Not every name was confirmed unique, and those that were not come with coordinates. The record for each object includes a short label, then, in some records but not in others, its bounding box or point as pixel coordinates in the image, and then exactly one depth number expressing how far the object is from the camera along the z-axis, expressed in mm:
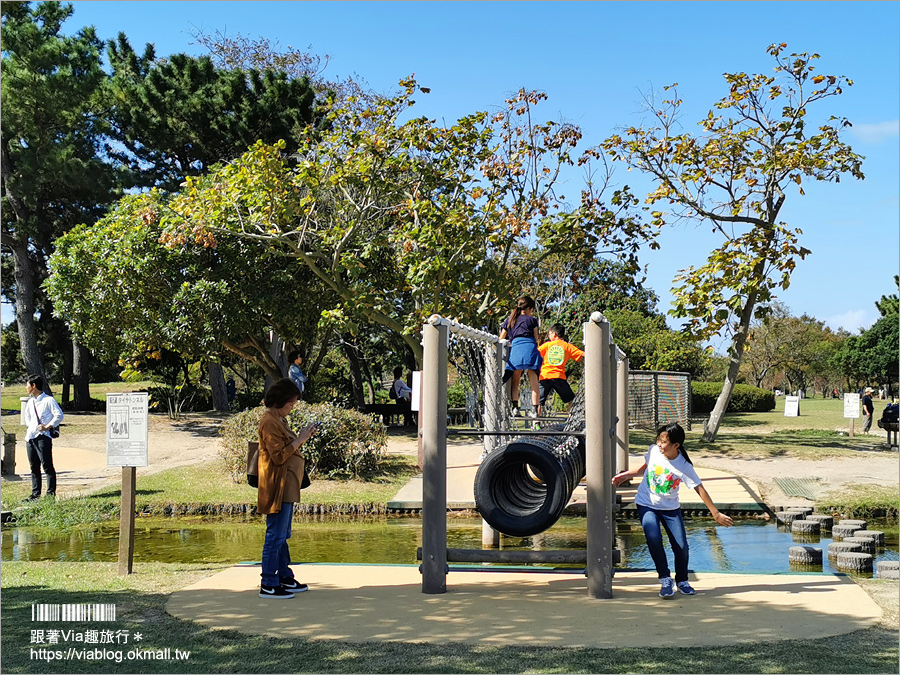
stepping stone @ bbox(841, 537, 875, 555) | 9434
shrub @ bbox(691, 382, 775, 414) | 40062
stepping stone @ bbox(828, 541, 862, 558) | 9203
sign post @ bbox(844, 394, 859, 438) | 23578
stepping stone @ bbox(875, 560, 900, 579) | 7938
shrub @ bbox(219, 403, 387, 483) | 14898
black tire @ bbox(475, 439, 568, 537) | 7215
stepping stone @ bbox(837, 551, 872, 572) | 8922
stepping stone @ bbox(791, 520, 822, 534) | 11211
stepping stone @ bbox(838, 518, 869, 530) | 10766
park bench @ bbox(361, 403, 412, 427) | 25875
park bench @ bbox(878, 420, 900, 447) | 20812
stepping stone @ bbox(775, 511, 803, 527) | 11914
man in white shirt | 13109
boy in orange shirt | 11523
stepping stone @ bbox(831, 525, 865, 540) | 10641
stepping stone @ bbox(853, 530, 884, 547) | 9773
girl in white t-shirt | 7039
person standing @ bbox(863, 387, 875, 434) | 26578
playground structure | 7164
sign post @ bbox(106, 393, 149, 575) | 8359
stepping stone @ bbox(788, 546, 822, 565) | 9352
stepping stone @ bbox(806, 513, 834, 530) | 11570
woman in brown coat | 7035
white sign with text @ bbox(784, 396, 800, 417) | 31359
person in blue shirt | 15844
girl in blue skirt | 10852
